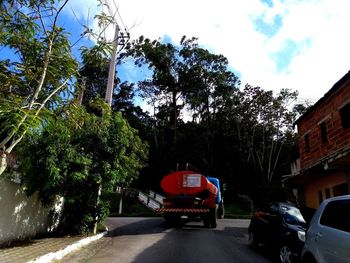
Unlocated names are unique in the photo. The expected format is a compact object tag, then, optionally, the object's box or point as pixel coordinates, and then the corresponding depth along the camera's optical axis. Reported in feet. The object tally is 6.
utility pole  53.64
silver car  17.60
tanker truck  57.88
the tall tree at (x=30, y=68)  21.89
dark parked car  29.76
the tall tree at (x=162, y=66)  163.32
